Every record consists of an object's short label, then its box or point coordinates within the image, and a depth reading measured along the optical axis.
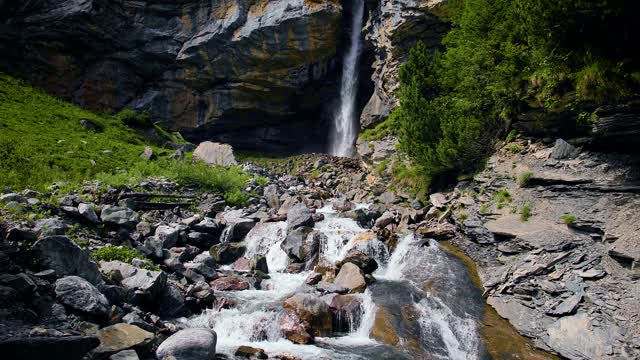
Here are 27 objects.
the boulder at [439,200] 19.52
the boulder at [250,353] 10.07
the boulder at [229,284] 14.43
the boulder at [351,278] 14.21
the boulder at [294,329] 11.25
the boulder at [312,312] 11.85
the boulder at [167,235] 16.19
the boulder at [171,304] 11.34
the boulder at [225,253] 17.69
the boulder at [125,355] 7.19
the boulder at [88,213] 14.05
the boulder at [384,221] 20.48
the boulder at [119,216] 14.66
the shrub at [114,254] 11.91
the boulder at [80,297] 7.94
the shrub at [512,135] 17.81
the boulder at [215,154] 35.69
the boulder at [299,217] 20.40
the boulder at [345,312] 12.42
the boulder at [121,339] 7.36
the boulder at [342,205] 25.73
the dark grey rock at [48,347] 5.80
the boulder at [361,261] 15.75
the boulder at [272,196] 26.07
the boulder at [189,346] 8.24
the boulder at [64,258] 8.58
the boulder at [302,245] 17.89
